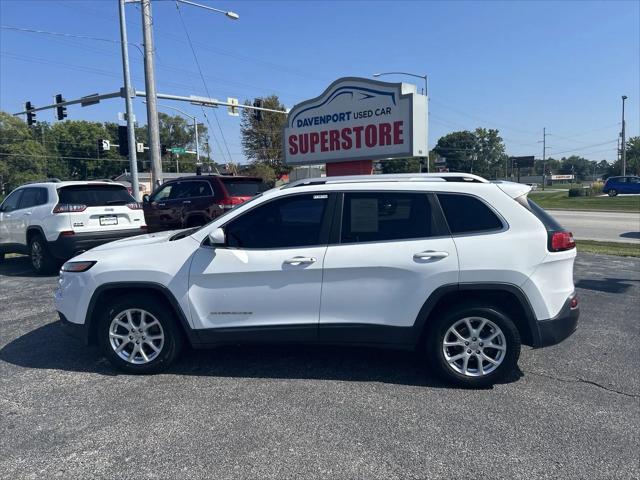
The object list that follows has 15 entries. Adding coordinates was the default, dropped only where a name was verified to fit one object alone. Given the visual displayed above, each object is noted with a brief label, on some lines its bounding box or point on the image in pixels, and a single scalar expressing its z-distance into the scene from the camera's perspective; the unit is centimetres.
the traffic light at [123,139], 1872
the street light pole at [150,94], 1816
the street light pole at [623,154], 5207
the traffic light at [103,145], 2672
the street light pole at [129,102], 1755
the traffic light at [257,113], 3011
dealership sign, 1078
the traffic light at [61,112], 2395
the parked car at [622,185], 4200
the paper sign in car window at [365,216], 413
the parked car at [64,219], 864
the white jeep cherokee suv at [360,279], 398
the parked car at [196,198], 1088
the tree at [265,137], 4962
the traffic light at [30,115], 2481
